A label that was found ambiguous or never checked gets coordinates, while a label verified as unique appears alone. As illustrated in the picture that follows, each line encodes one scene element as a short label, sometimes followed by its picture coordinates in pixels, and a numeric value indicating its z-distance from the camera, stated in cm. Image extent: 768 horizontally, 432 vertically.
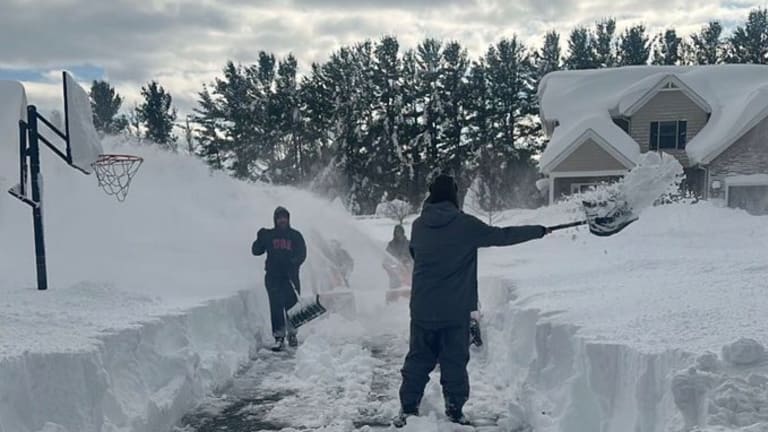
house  2186
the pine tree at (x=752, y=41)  4297
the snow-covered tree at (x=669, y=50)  4478
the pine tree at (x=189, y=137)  4734
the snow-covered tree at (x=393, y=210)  2451
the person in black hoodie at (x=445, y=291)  511
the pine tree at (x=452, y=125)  4072
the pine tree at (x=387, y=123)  4059
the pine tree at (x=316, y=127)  4197
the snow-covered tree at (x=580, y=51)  4325
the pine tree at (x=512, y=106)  3956
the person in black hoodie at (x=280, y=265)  856
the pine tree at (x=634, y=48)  4472
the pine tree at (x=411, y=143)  4016
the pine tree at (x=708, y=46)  4441
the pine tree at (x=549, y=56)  4306
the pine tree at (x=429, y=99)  4078
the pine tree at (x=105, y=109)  4900
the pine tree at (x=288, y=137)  4181
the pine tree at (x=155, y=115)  4738
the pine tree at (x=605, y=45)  4400
